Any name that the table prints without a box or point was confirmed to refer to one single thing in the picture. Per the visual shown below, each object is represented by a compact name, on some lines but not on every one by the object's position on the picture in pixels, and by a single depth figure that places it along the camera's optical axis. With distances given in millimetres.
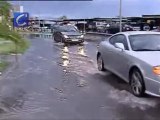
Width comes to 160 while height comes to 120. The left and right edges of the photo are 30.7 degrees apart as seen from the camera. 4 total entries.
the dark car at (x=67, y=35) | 22122
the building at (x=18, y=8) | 50830
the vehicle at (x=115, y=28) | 34544
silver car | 6325
